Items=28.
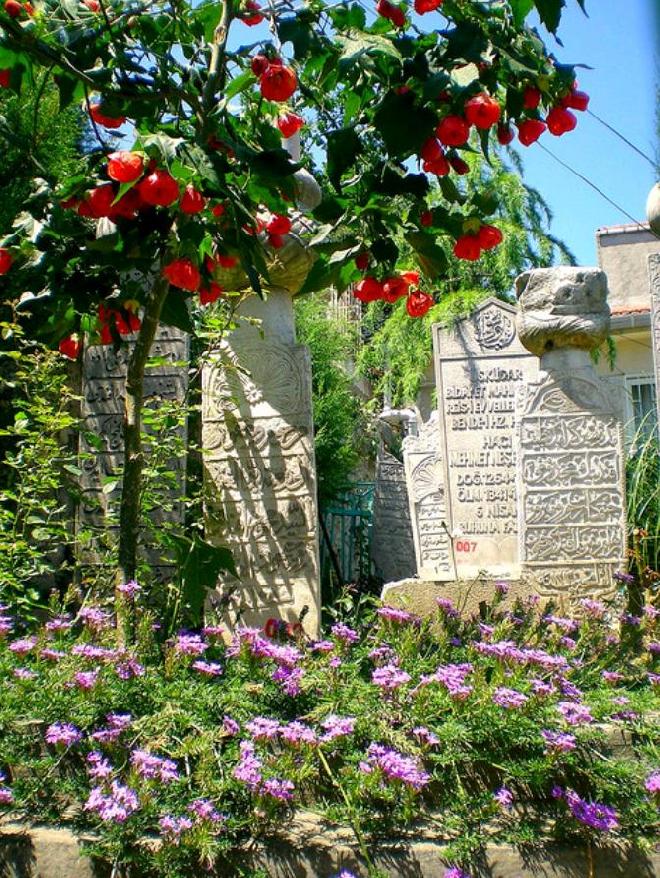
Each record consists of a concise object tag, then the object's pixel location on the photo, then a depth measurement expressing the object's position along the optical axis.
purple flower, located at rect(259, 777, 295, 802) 2.22
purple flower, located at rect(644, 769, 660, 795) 2.41
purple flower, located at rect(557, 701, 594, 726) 2.54
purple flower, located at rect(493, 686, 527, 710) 2.54
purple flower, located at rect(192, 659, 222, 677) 2.67
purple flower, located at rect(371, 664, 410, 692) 2.62
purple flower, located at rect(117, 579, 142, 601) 2.96
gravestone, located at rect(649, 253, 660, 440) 5.23
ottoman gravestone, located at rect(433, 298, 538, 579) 7.02
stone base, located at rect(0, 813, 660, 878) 2.24
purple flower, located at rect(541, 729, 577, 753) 2.40
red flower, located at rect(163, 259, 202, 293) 2.19
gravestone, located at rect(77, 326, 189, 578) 4.81
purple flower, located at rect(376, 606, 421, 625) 3.13
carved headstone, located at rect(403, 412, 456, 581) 7.70
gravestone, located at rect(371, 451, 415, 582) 8.50
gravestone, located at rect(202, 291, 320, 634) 4.30
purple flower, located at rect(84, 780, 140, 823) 2.11
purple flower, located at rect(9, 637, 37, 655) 2.71
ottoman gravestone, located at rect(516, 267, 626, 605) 5.32
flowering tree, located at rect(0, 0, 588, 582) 2.04
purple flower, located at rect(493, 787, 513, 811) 2.35
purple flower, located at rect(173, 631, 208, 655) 2.76
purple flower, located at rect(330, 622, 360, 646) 2.99
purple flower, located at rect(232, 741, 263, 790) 2.22
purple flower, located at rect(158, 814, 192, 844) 2.11
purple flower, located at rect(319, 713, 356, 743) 2.38
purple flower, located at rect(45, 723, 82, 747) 2.34
